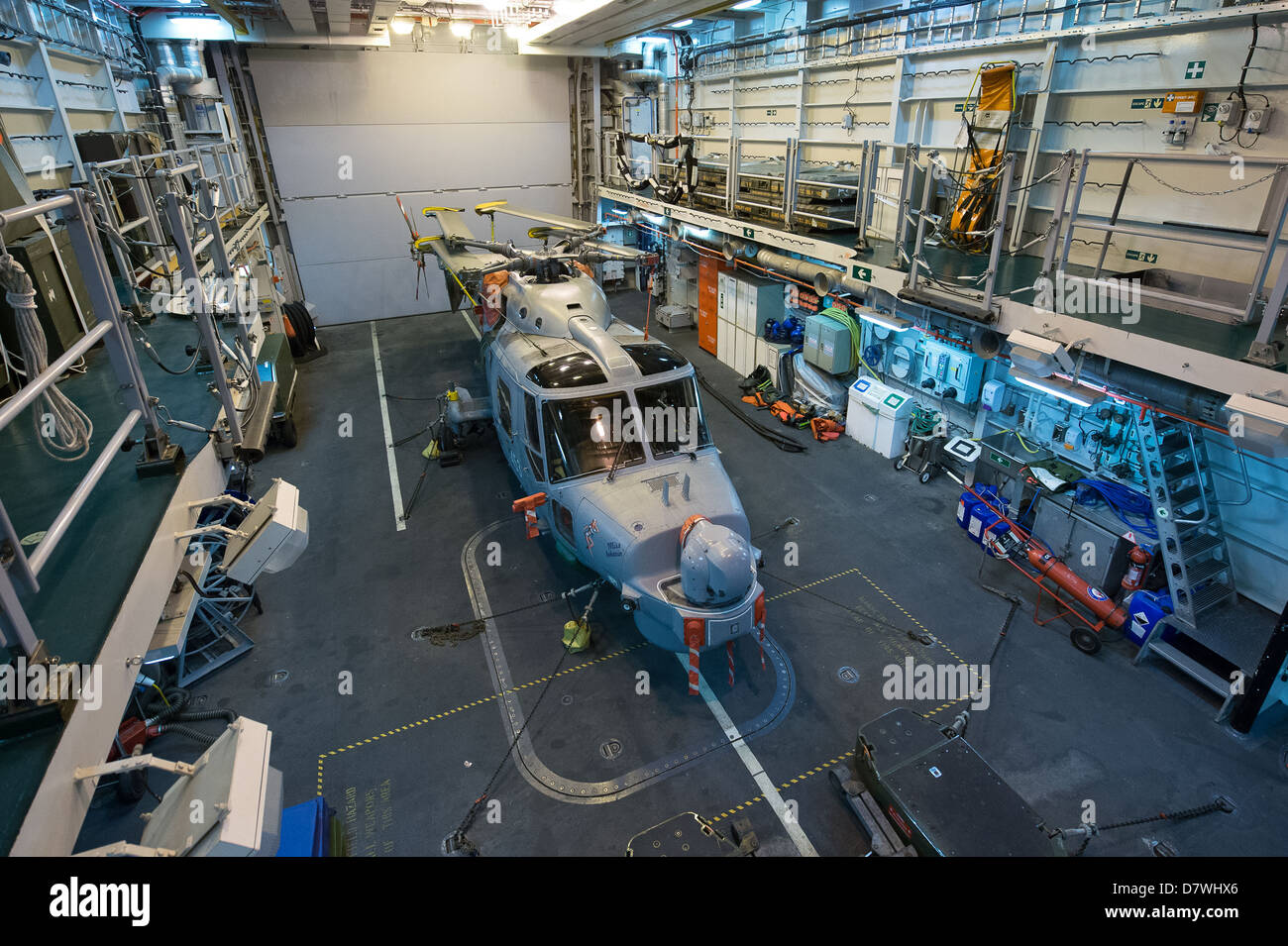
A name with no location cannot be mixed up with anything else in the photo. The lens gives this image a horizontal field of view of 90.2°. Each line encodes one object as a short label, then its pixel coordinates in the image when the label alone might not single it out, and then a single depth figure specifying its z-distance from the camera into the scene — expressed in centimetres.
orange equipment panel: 1512
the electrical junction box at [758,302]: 1369
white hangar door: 1694
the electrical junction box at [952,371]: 995
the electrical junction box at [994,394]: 980
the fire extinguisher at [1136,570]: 725
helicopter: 595
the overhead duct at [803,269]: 1120
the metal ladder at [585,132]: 1930
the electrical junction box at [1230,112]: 723
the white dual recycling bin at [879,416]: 1092
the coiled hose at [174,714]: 621
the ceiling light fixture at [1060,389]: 721
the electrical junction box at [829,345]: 1174
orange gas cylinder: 729
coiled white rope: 268
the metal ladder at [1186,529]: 685
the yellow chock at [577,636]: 732
